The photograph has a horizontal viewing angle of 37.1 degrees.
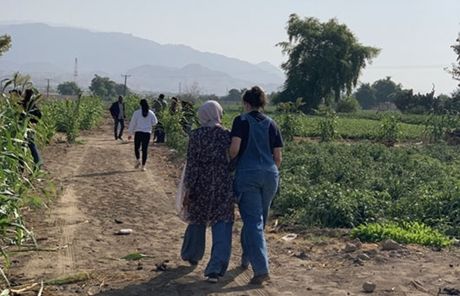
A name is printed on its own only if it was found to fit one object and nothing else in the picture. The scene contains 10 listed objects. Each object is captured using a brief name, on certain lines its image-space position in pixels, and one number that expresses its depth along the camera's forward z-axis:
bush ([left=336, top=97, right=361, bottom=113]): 65.88
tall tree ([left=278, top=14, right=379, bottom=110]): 58.25
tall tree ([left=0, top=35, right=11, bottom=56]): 22.14
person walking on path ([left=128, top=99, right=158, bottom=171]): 14.50
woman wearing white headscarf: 6.59
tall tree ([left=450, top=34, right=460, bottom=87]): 54.96
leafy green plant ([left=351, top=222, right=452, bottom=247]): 8.20
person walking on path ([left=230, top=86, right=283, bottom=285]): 6.43
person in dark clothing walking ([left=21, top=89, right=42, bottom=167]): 10.29
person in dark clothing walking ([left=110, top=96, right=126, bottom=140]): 23.53
